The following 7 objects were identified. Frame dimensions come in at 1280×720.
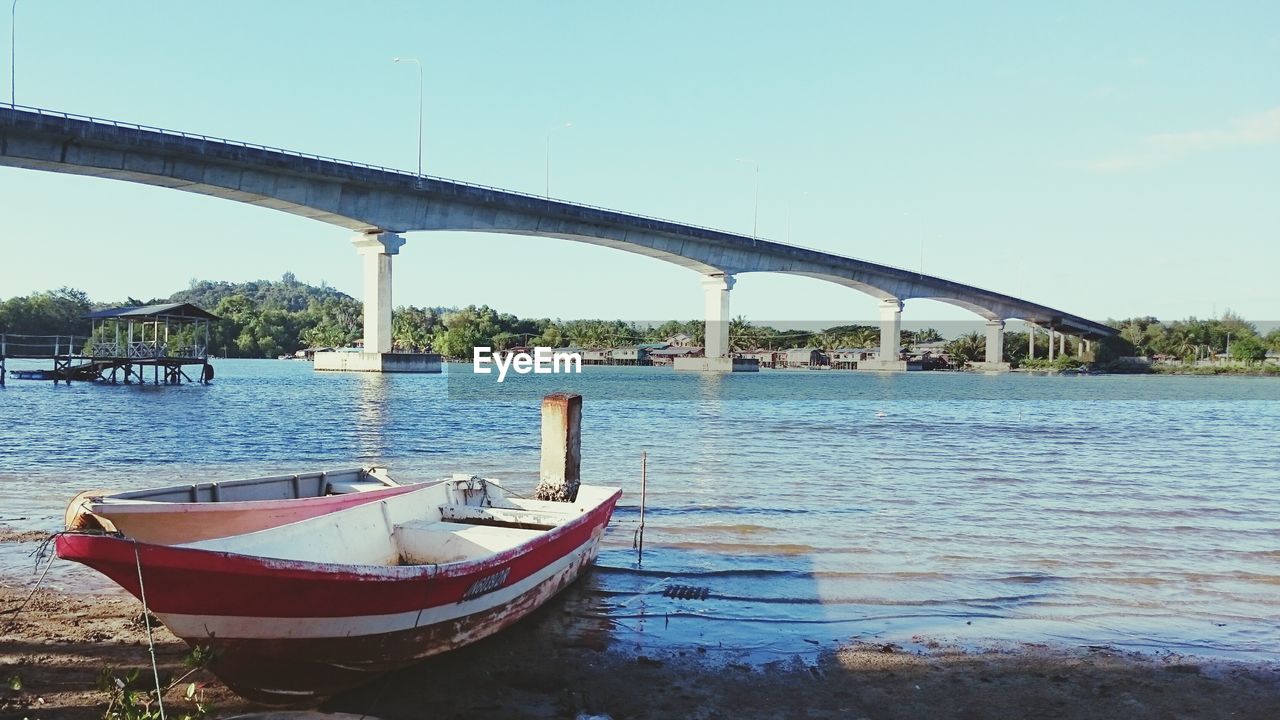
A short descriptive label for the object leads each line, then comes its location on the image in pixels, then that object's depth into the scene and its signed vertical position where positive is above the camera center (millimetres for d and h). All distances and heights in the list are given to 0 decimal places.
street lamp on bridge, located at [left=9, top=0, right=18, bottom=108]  43656 +13766
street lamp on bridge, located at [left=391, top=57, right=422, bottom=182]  59094 +17911
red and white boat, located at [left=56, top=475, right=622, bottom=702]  5074 -1437
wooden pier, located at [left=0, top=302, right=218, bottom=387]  47969 +280
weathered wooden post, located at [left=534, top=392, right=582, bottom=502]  10758 -1030
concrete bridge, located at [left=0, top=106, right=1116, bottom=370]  42406 +9448
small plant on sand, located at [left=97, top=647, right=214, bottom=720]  4555 -1767
